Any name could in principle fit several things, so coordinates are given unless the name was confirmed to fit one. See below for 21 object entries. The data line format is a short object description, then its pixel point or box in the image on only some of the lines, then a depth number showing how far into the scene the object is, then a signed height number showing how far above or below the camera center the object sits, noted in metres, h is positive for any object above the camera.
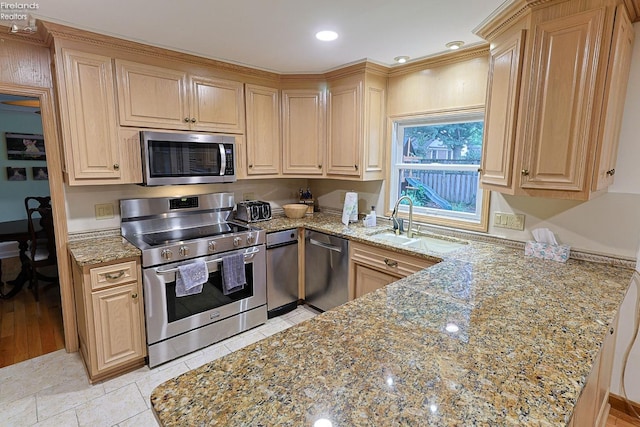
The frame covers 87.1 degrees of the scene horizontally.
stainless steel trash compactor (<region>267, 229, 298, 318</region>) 3.06 -0.96
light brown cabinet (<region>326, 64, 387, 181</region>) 2.97 +0.41
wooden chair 3.38 -0.86
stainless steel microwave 2.49 +0.07
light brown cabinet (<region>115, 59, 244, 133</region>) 2.44 +0.53
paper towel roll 3.21 -0.38
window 2.64 +0.01
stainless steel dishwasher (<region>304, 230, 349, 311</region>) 2.93 -0.93
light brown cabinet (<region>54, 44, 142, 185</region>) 2.21 +0.29
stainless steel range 2.40 -0.74
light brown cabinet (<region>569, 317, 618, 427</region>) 1.22 -0.96
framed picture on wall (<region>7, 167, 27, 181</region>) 4.64 -0.13
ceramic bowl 3.51 -0.44
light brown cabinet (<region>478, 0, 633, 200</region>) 1.56 +0.37
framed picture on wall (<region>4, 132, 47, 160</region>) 4.62 +0.26
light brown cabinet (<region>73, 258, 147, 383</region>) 2.18 -1.01
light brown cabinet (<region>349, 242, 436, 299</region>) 2.41 -0.75
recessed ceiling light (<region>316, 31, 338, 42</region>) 2.20 +0.88
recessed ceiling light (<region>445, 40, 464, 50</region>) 2.34 +0.88
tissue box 2.04 -0.50
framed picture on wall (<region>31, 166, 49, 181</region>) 4.81 -0.11
